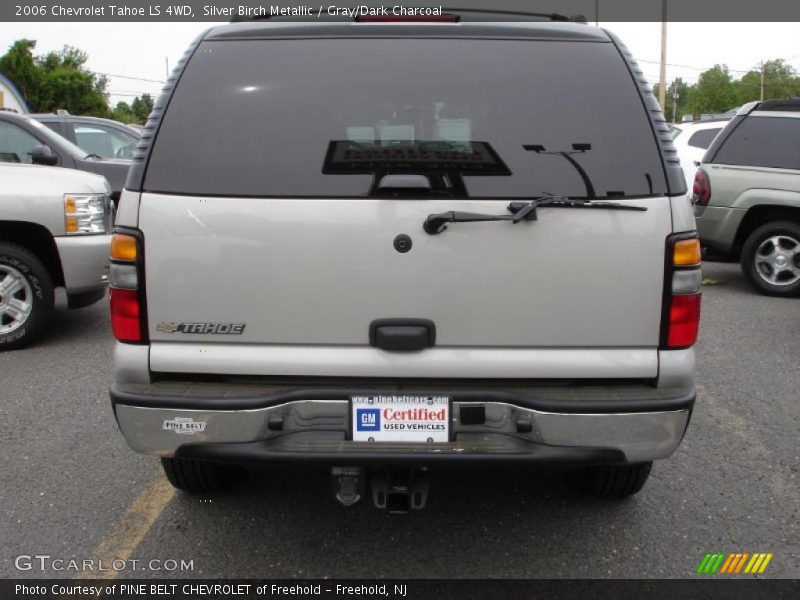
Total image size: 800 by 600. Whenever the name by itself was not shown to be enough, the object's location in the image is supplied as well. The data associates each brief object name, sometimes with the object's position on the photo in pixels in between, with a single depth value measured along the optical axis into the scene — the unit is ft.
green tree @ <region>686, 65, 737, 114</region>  306.76
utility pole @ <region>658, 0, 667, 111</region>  110.73
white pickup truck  19.02
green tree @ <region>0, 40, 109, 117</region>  172.65
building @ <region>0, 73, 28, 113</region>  137.08
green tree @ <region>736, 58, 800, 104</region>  292.20
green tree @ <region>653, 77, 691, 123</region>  358.90
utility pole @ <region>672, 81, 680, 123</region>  322.10
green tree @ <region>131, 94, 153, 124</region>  270.34
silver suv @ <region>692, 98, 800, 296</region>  25.54
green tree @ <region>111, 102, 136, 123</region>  242.95
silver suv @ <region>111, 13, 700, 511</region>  8.06
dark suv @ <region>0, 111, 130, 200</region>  25.50
